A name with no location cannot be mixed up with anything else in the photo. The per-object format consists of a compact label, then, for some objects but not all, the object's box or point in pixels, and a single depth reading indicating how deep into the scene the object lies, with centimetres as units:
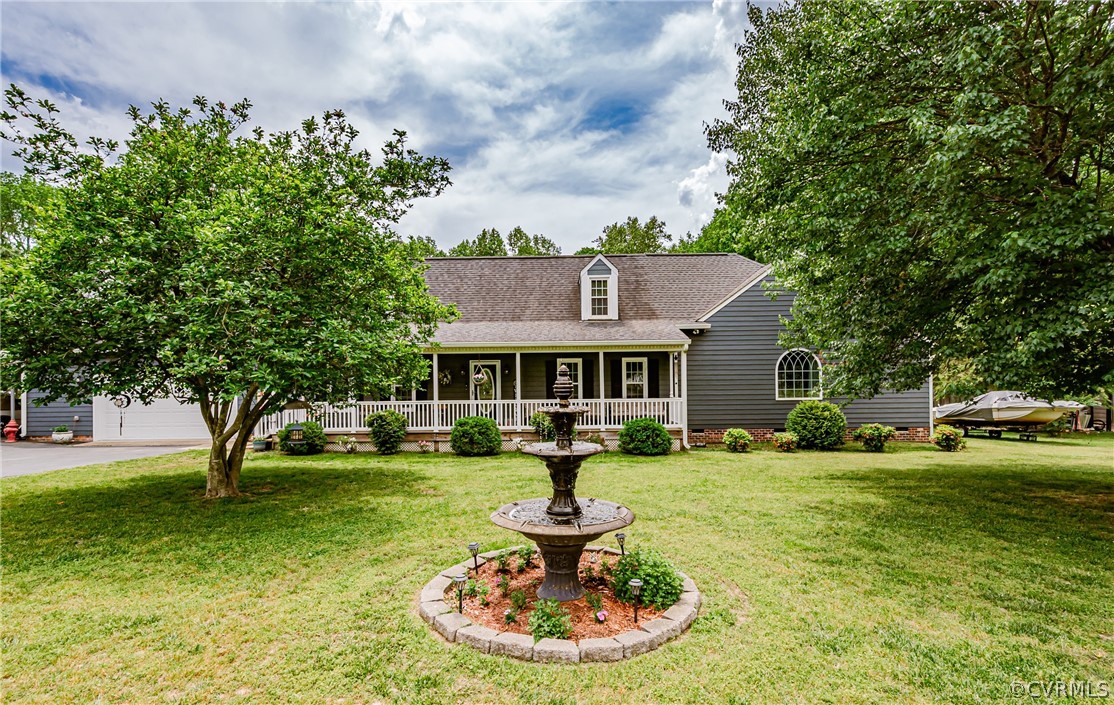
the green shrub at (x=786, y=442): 1377
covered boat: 1703
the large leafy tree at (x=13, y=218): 2311
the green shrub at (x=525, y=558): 500
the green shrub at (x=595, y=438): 1370
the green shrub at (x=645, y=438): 1310
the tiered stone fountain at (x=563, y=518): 402
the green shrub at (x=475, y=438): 1314
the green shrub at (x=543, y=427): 1323
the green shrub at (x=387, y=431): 1365
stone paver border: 354
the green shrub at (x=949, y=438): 1400
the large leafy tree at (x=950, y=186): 587
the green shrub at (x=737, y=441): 1375
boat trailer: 1693
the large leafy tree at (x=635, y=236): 3728
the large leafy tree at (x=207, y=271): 662
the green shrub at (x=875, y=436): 1380
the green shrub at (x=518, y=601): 408
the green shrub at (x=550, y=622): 371
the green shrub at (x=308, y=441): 1355
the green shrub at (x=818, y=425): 1396
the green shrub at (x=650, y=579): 424
